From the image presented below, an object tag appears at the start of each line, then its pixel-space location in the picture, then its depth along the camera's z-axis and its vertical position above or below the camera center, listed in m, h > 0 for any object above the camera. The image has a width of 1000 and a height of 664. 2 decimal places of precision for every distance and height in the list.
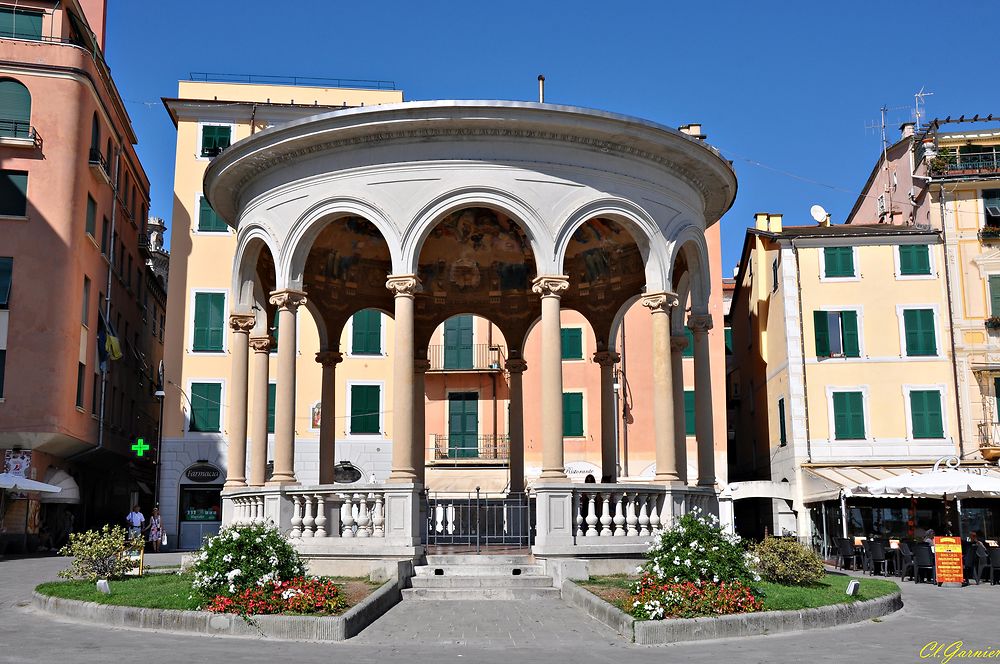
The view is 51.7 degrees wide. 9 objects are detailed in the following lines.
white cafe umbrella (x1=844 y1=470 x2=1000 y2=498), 25.27 +0.08
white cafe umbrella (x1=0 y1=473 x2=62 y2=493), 33.69 +0.43
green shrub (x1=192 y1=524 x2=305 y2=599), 14.23 -0.93
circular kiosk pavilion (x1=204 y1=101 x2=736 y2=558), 19.08 +5.26
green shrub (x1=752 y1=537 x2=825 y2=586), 17.83 -1.27
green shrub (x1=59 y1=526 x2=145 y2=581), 19.17 -1.10
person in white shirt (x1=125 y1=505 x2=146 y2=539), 41.22 -1.00
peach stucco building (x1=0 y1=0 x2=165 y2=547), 38.47 +9.70
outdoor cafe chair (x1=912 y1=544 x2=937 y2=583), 23.73 -1.59
